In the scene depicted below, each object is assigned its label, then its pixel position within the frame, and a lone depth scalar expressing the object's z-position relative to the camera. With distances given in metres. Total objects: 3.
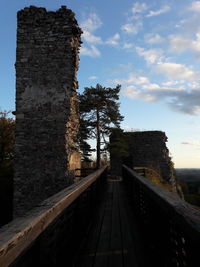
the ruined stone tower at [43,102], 8.77
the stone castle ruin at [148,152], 23.89
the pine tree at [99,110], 21.94
